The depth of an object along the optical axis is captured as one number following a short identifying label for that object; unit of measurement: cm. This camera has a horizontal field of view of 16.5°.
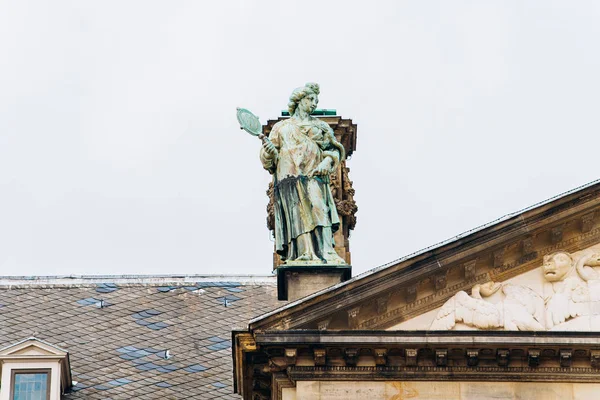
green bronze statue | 3634
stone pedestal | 3606
